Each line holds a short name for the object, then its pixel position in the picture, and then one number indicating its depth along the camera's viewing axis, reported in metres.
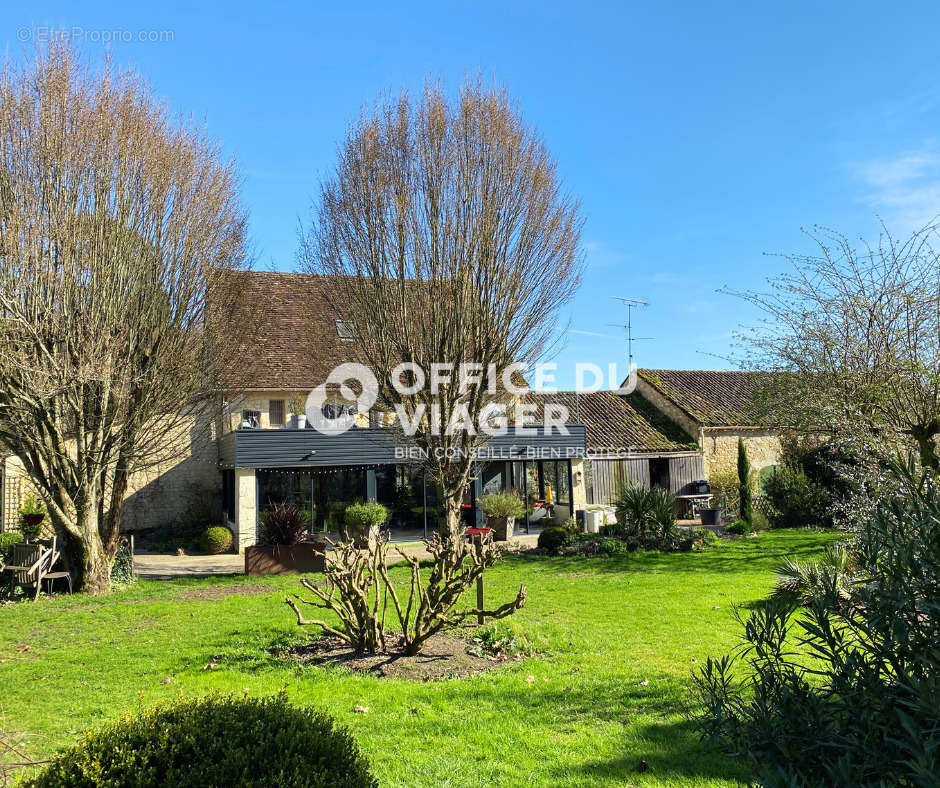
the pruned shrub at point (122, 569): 13.92
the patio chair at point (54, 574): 12.65
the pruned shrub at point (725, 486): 25.62
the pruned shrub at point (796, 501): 21.25
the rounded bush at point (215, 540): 19.33
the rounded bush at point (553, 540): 16.81
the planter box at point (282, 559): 14.76
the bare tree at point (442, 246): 14.66
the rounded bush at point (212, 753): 2.88
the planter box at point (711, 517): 22.19
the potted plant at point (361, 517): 19.16
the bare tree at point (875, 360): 8.32
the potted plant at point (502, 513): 19.86
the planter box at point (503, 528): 19.84
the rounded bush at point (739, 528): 19.16
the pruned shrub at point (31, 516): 19.03
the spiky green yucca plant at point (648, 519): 16.66
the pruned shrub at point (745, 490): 20.07
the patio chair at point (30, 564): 12.48
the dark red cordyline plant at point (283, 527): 15.47
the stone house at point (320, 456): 18.91
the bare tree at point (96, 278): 11.91
